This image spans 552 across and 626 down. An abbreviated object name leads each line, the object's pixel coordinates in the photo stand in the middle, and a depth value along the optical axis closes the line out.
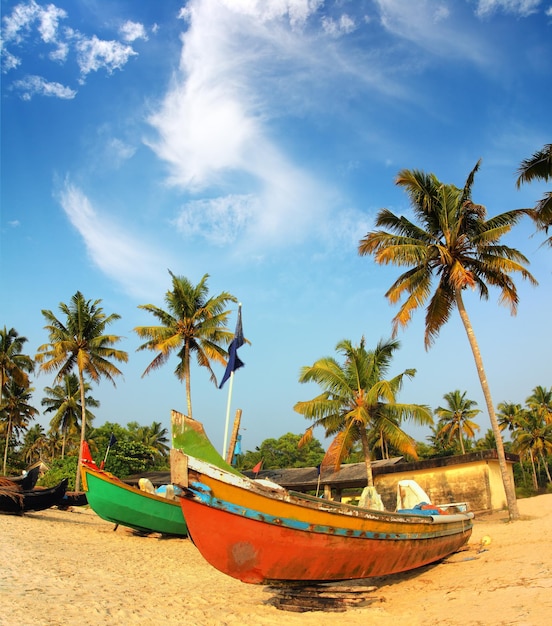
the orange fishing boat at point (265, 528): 6.55
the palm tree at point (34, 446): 53.62
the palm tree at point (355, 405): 18.94
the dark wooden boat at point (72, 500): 23.41
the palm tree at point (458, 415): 43.47
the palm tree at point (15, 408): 39.69
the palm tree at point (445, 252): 15.95
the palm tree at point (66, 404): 39.69
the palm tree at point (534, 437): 41.72
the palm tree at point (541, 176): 14.43
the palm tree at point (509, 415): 47.72
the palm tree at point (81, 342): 27.88
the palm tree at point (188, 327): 24.03
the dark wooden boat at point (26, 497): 17.86
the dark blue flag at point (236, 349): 11.65
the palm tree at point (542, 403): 44.12
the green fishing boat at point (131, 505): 15.61
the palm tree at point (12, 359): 30.78
